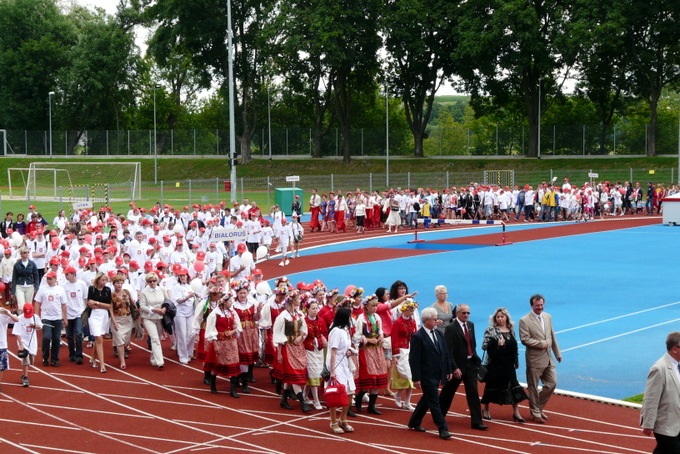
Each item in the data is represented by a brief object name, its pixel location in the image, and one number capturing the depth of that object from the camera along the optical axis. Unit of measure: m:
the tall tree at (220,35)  68.50
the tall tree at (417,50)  65.12
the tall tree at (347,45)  63.78
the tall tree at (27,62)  83.06
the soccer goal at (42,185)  56.74
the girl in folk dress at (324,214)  40.62
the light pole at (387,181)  57.83
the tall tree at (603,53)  58.72
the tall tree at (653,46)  60.31
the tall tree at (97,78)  82.00
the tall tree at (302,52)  64.31
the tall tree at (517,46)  61.09
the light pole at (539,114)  65.25
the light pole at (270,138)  72.76
